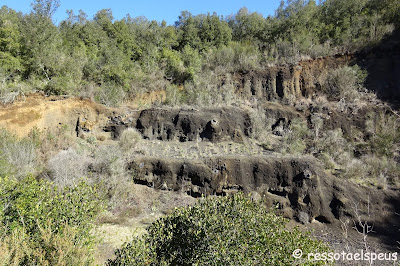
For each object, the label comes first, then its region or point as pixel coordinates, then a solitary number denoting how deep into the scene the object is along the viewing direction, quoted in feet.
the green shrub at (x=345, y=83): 62.28
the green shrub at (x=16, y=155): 28.05
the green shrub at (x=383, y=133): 46.44
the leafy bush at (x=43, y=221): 10.98
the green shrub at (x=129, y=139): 41.55
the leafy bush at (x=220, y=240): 10.94
